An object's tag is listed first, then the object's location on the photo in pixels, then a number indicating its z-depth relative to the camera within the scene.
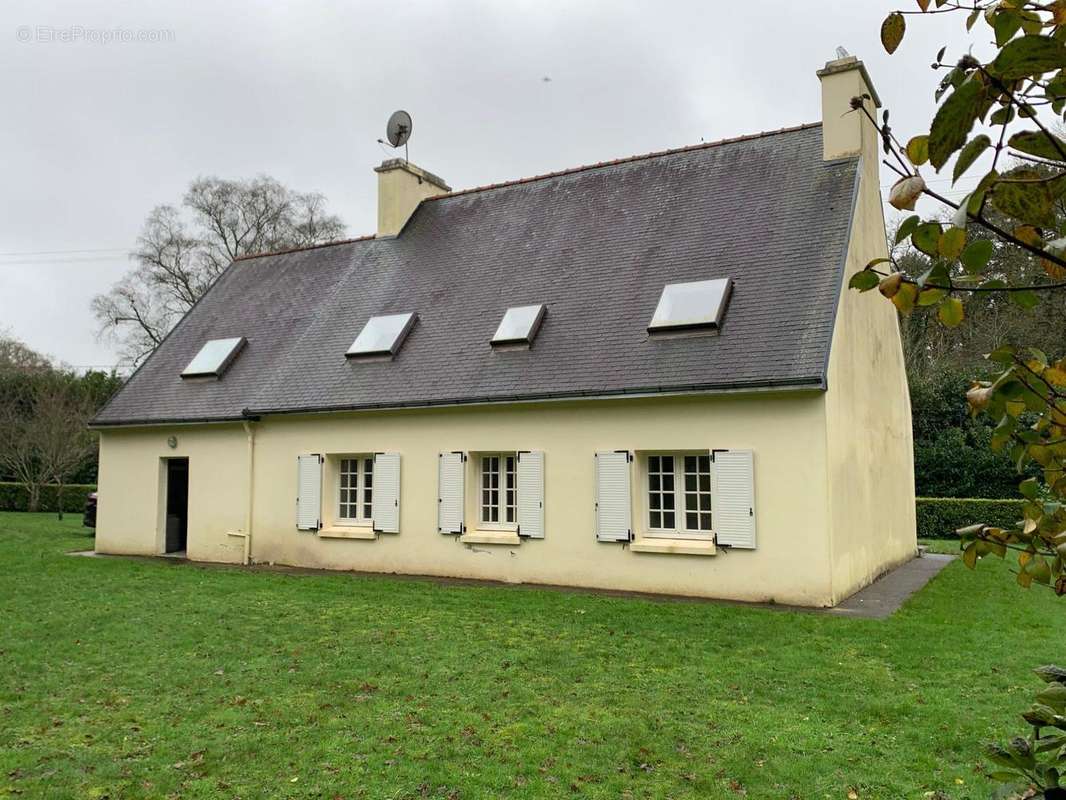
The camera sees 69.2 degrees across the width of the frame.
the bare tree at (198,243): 33.16
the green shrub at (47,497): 26.42
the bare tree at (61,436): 24.36
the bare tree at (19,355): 35.38
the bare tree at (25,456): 24.70
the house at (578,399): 10.33
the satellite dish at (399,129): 18.30
